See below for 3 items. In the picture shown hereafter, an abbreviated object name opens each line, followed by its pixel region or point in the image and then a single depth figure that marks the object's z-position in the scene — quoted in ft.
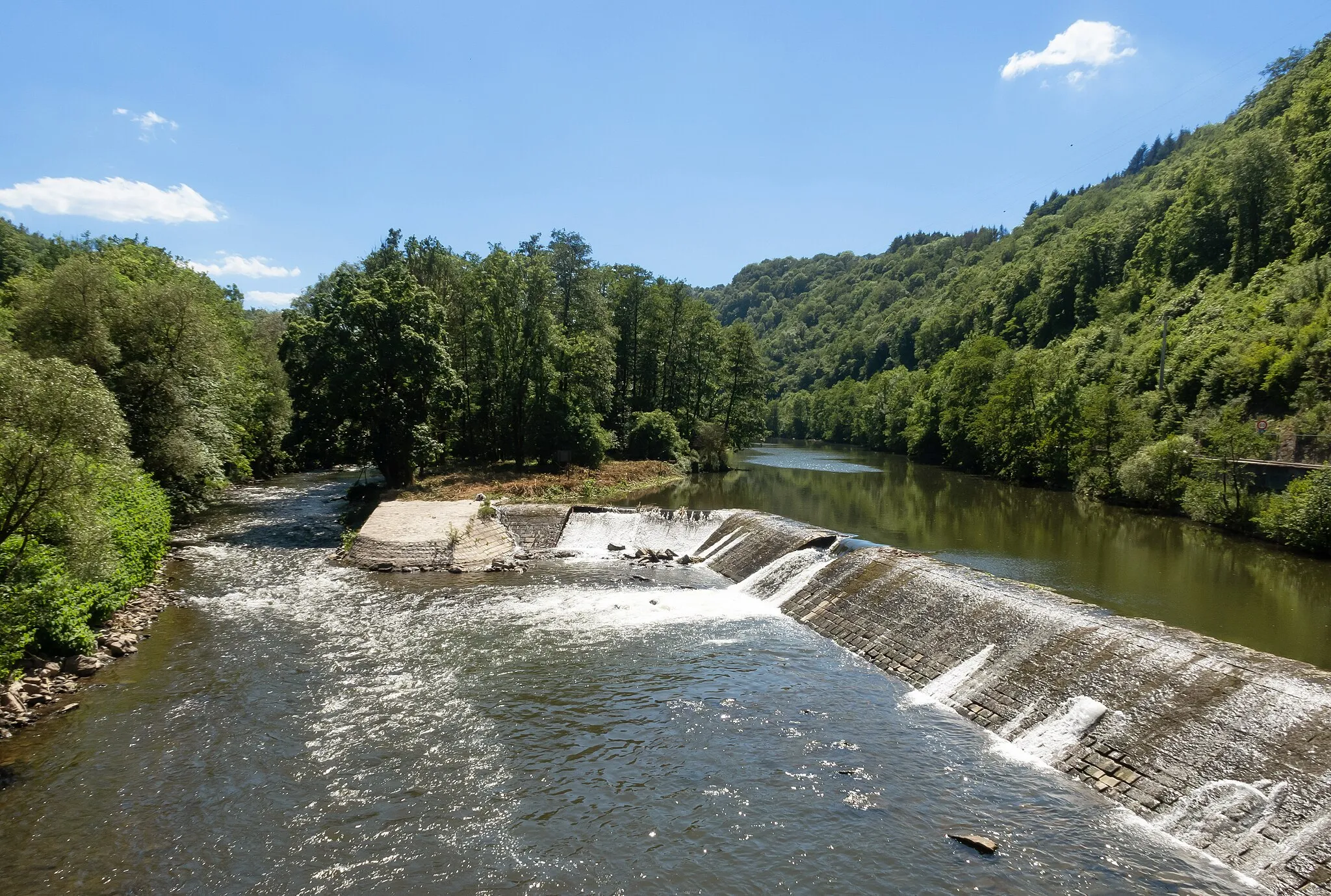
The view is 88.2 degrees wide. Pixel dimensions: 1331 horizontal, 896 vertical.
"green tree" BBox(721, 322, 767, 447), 217.56
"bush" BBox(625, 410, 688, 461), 199.11
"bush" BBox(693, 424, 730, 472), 211.61
